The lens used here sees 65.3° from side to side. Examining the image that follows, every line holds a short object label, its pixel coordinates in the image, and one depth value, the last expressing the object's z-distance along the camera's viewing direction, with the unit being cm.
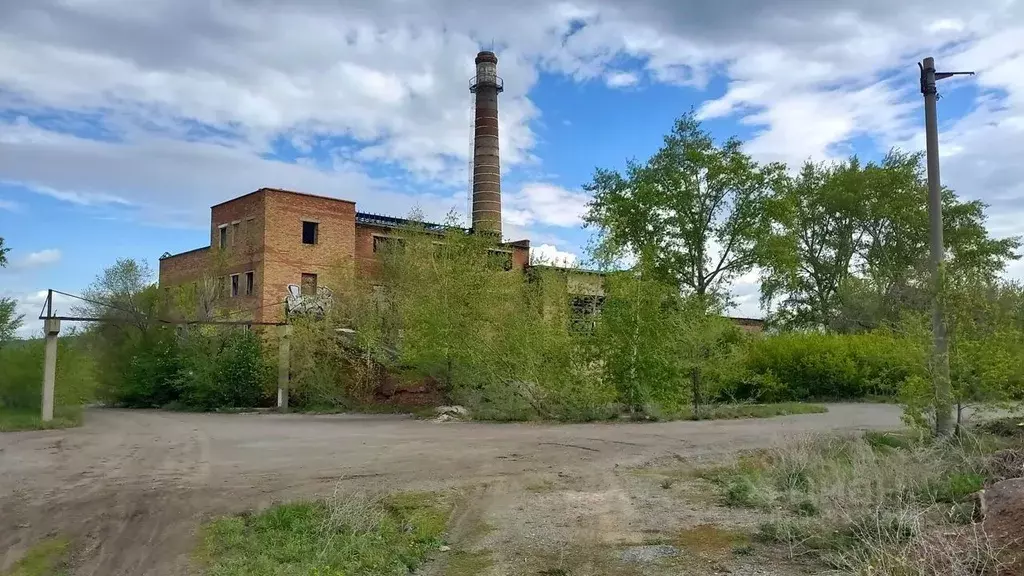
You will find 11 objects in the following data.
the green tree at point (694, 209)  3812
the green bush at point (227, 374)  3616
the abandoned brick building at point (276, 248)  4206
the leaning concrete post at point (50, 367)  2478
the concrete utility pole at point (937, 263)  1206
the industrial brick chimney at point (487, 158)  5022
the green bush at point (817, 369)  3397
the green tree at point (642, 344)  2395
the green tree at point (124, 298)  3744
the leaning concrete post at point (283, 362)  3541
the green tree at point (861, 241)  4538
